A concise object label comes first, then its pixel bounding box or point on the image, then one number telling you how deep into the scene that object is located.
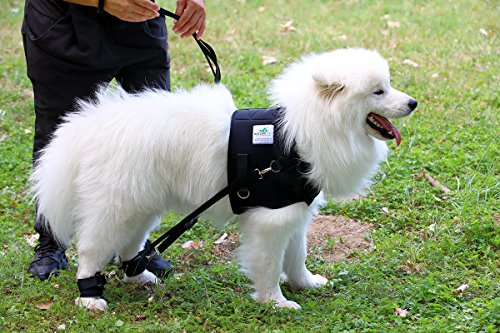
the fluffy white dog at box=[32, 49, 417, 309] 3.38
